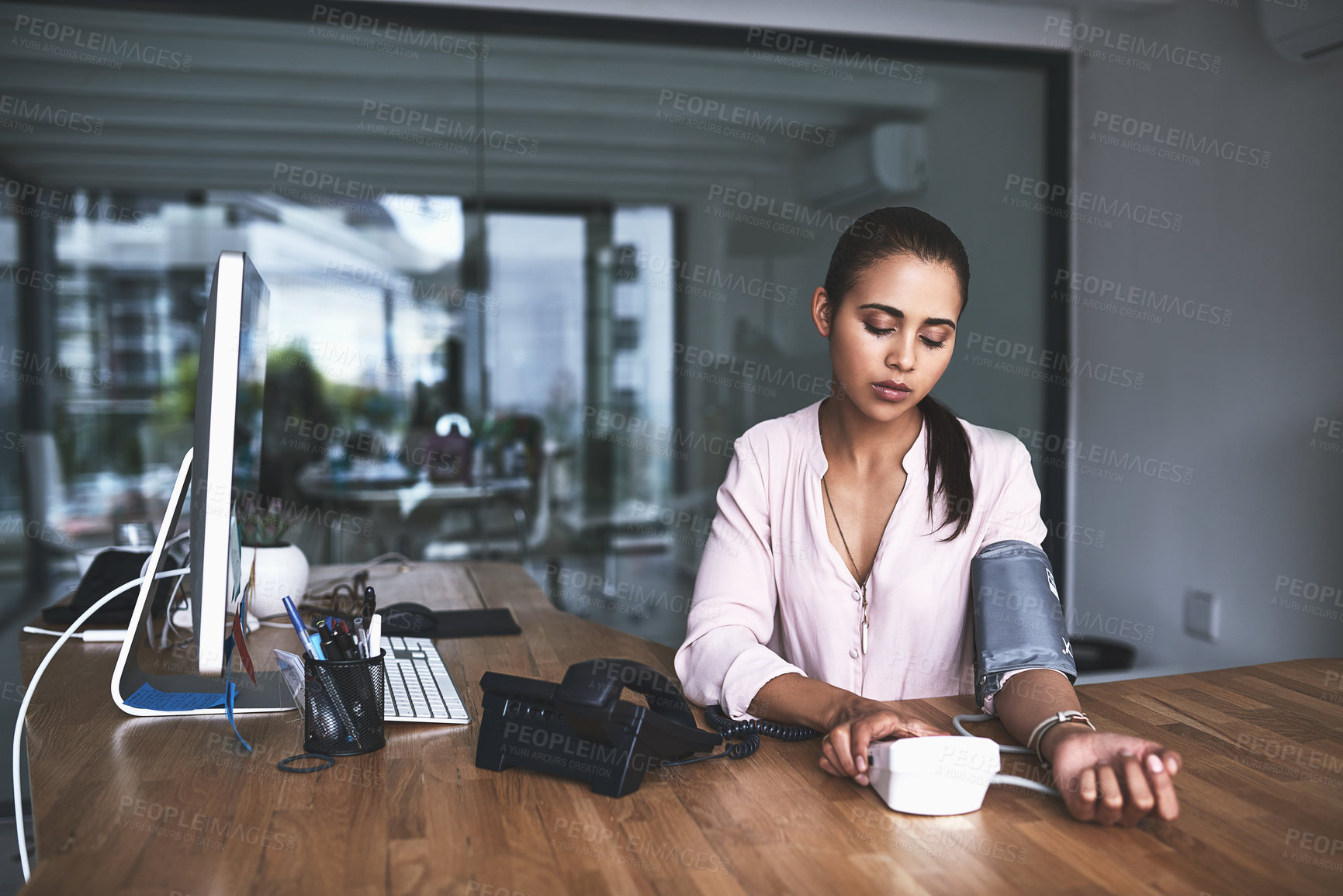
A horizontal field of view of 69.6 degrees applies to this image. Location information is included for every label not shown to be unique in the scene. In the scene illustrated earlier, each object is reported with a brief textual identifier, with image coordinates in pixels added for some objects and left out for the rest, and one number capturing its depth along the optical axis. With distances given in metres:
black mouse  1.70
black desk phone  0.99
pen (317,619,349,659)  1.11
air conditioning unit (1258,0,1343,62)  2.55
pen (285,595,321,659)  1.11
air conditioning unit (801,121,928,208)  3.88
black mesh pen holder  1.10
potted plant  1.80
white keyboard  1.23
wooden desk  0.83
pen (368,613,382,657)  1.13
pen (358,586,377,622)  1.19
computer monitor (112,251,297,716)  1.10
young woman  1.33
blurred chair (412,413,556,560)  3.82
